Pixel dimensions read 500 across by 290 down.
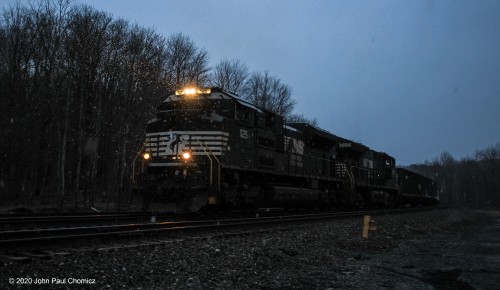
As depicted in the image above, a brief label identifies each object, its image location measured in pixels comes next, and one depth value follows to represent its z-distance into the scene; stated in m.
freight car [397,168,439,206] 37.19
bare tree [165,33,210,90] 39.53
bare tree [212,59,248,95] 53.88
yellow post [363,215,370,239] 11.98
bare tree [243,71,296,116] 60.94
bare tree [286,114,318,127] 67.10
